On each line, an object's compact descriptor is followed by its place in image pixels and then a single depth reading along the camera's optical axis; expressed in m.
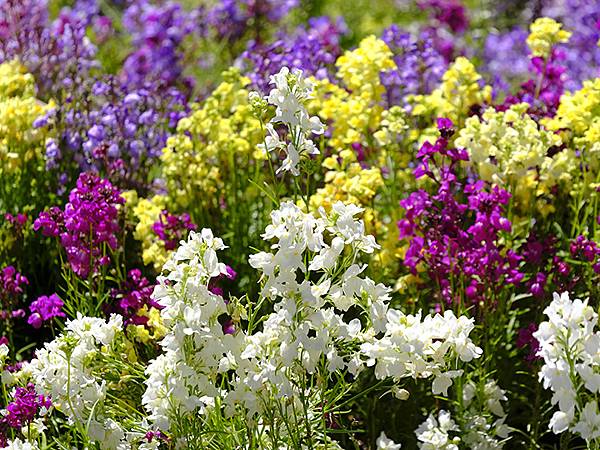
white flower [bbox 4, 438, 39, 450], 2.33
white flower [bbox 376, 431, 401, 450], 2.66
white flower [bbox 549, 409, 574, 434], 2.26
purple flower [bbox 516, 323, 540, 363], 2.82
